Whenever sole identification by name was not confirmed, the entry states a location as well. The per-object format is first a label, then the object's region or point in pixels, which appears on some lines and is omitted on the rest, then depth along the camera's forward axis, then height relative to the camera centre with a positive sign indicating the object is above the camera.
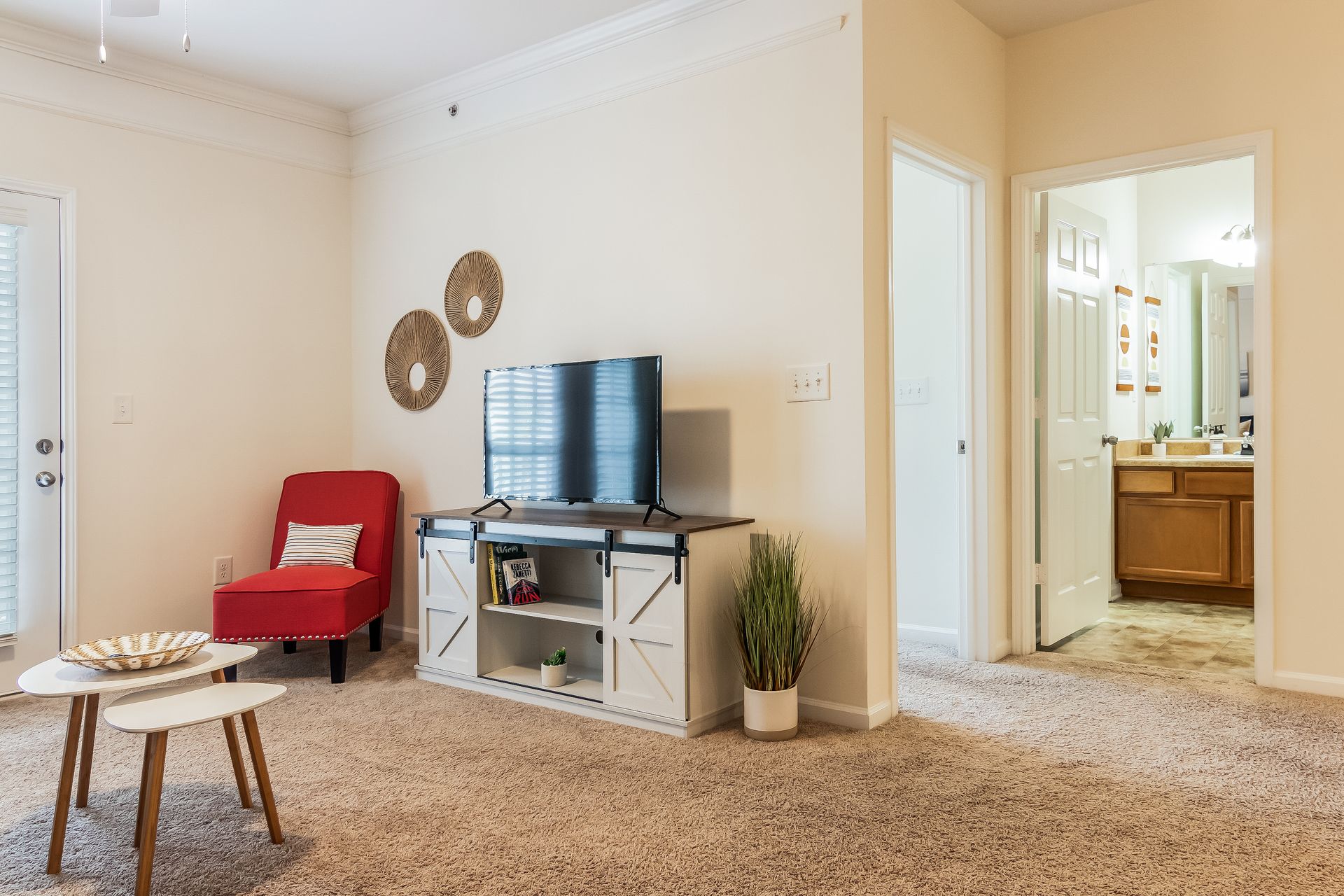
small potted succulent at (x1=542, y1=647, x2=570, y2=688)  3.35 -0.78
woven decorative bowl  2.10 -0.46
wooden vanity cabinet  5.00 -0.48
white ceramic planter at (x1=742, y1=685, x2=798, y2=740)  2.91 -0.82
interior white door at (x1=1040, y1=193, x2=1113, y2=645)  4.03 +0.09
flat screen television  3.22 +0.07
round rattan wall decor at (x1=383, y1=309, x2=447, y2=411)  4.35 +0.44
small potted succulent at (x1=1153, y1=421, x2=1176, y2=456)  5.53 +0.06
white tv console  2.98 -0.58
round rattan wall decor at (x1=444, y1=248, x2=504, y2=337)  4.12 +0.70
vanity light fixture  5.33 +1.13
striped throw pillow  4.04 -0.41
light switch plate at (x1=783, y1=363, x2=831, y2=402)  3.11 +0.22
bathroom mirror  5.41 +0.59
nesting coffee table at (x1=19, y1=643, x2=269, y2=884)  2.01 -0.50
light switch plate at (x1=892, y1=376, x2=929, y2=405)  4.27 +0.26
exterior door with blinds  3.57 +0.08
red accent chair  3.62 -0.53
